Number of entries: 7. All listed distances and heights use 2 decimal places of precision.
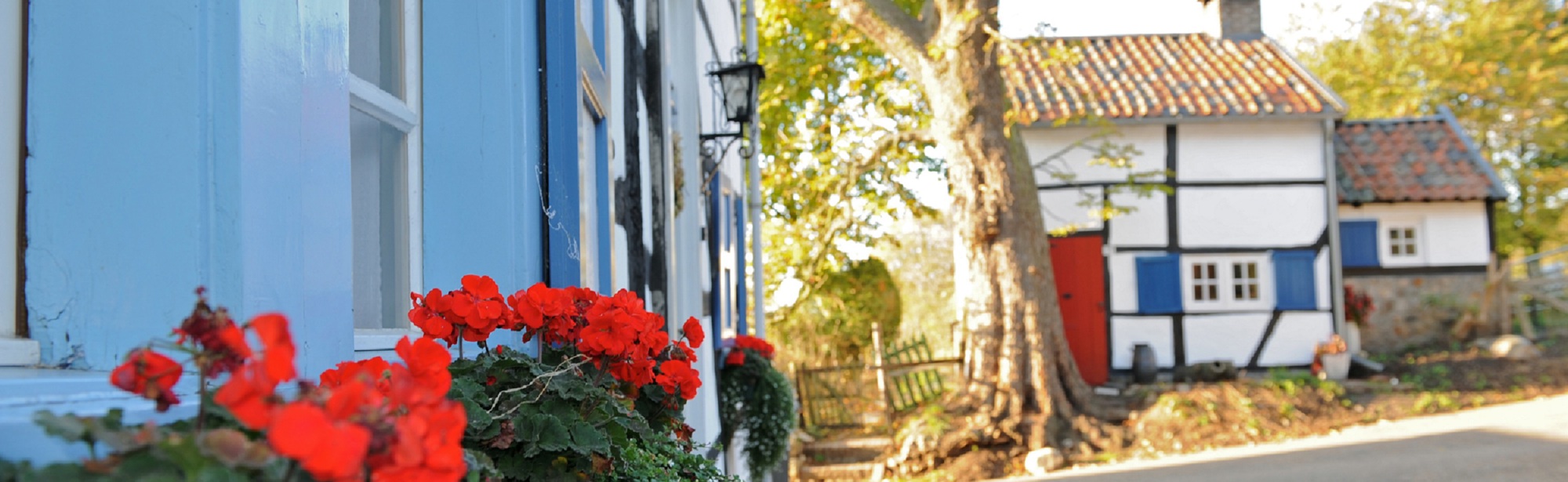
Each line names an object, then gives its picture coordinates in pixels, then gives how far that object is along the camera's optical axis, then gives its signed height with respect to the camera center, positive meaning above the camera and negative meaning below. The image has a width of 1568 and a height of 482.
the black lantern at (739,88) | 5.57 +0.89
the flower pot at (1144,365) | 12.78 -1.08
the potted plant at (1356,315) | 13.81 -0.65
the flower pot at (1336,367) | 12.49 -1.12
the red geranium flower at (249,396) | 0.62 -0.06
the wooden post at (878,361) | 10.84 -0.82
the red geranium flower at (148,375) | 0.69 -0.05
